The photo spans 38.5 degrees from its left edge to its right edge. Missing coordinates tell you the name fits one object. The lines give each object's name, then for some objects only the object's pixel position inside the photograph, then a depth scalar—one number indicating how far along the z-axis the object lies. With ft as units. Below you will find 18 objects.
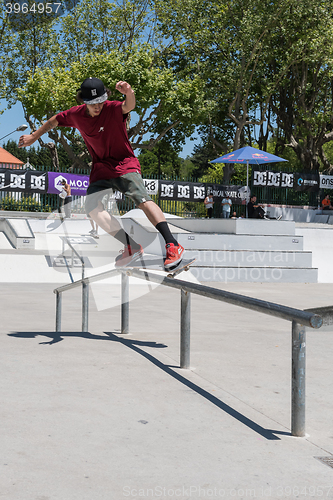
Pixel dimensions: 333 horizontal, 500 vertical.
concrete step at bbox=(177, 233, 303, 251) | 43.91
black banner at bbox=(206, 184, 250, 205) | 80.23
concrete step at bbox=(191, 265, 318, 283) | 39.86
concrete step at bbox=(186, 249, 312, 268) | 41.93
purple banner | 70.23
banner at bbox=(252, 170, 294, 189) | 82.69
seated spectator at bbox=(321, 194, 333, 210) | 89.81
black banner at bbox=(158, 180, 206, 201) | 76.54
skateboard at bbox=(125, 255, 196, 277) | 14.85
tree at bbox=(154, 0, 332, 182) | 90.27
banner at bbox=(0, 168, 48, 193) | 67.82
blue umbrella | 61.57
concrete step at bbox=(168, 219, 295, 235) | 47.52
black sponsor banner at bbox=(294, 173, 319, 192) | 85.93
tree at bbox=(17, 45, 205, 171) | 92.89
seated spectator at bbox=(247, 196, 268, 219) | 61.41
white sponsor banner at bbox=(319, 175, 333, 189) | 87.51
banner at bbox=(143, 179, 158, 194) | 75.72
